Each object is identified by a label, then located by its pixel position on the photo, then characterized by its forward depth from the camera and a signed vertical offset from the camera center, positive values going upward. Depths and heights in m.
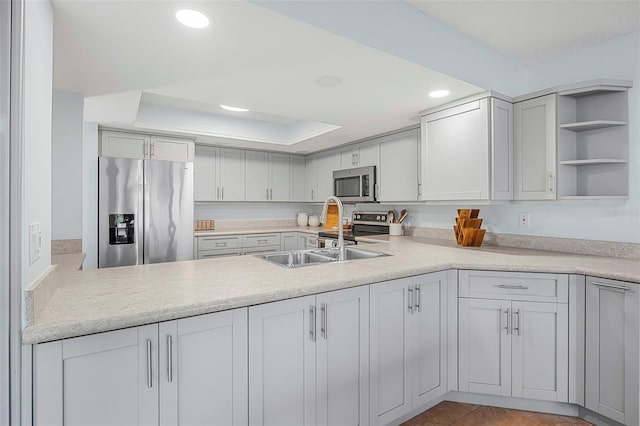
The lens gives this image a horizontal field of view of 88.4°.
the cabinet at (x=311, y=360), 1.36 -0.66
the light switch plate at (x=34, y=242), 1.02 -0.10
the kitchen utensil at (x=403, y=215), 3.64 -0.02
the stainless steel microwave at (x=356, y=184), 3.74 +0.35
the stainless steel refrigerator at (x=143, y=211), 3.09 +0.01
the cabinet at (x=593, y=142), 2.10 +0.48
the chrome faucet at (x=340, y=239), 2.32 -0.18
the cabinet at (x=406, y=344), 1.71 -0.73
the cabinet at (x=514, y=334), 1.88 -0.72
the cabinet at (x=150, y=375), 1.01 -0.56
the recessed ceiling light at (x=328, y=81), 2.09 +0.86
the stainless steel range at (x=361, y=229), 3.67 -0.19
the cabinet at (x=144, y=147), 3.40 +0.72
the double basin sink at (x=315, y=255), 2.33 -0.31
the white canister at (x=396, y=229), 3.59 -0.17
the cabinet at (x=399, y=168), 3.27 +0.47
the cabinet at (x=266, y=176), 4.52 +0.52
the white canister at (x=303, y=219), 5.14 -0.10
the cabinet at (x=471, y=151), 2.35 +0.47
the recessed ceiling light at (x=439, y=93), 2.34 +0.87
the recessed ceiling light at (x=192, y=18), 1.39 +0.84
